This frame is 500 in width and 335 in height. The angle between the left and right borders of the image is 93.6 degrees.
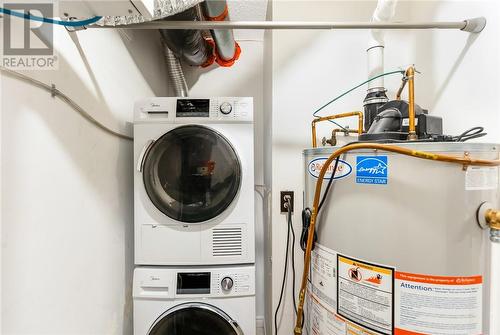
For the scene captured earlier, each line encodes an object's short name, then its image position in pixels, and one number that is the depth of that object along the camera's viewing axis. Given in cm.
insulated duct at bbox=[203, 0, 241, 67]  129
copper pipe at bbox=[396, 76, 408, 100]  89
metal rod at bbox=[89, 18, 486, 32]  93
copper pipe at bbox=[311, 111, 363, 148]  110
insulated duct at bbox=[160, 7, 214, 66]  129
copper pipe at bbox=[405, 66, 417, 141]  82
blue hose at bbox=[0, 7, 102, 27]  69
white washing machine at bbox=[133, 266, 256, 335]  127
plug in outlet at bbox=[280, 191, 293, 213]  149
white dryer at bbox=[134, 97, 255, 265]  131
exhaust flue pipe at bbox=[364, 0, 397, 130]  112
